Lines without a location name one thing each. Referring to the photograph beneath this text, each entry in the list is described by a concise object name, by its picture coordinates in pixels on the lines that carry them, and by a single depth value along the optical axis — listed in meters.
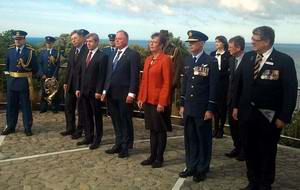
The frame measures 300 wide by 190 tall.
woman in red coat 6.73
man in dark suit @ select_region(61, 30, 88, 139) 8.68
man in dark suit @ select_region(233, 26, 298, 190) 5.48
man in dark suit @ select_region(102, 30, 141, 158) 7.41
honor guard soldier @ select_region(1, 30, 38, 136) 9.07
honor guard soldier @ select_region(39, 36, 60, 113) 11.66
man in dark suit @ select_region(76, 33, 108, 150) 7.98
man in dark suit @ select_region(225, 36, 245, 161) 7.49
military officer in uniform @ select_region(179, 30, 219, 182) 6.24
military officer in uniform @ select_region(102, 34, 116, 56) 11.74
